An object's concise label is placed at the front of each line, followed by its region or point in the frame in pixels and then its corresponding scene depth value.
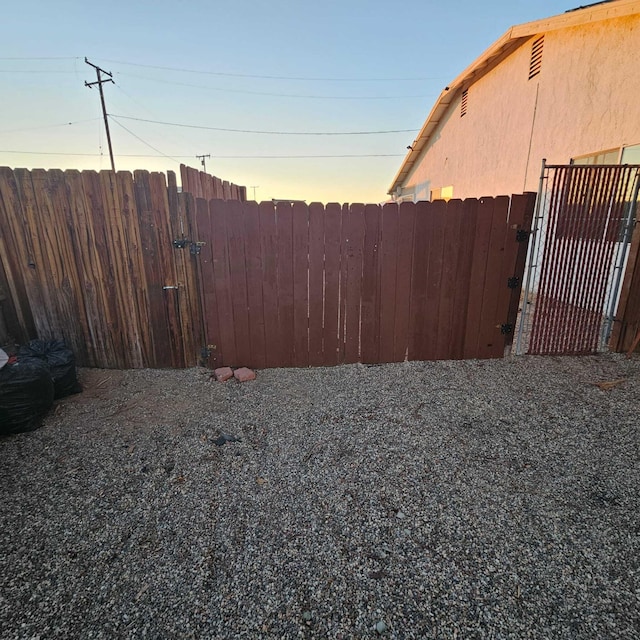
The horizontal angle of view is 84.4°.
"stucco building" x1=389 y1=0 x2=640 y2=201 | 5.31
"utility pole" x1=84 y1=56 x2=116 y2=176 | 18.48
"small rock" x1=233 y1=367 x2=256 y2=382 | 3.77
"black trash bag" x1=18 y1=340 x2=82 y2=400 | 3.32
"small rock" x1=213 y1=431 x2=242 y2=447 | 2.74
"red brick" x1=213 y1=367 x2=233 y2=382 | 3.77
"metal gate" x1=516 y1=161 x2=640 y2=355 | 3.75
